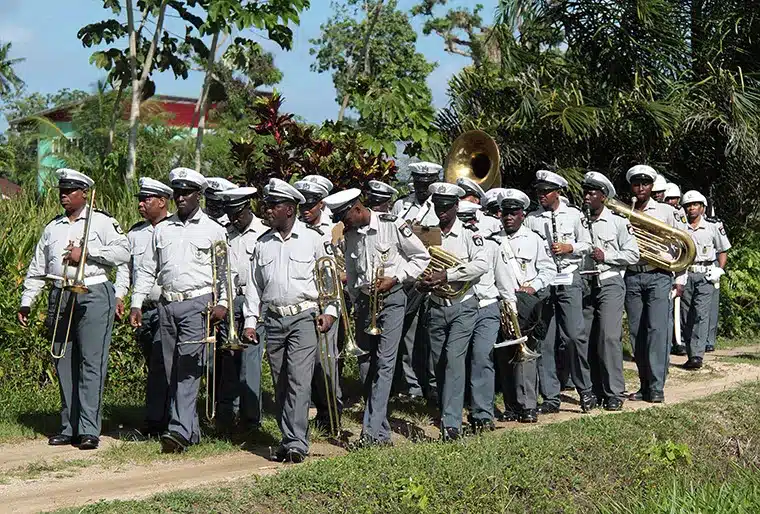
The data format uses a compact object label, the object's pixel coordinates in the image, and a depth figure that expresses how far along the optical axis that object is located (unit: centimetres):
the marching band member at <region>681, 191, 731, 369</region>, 1476
